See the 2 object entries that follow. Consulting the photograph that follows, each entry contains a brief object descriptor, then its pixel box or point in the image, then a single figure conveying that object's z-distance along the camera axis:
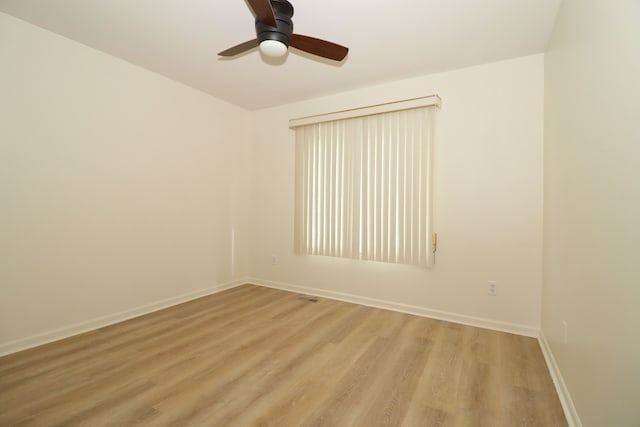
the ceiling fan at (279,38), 1.68
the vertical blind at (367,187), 2.97
